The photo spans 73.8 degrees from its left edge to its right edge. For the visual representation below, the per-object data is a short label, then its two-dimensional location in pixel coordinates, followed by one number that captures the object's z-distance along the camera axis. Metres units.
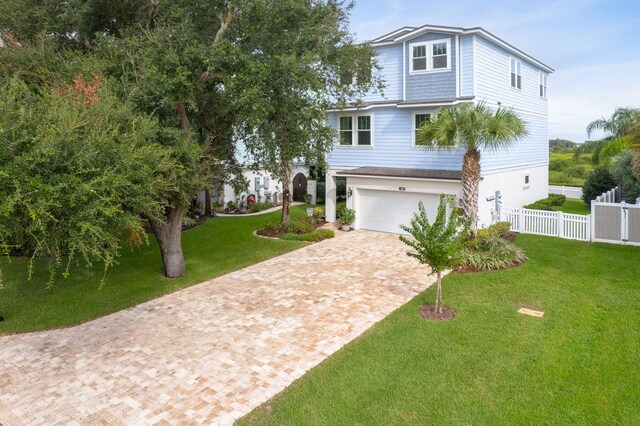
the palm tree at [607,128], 22.52
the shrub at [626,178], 20.81
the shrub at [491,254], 12.92
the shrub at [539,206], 20.87
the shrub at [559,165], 42.12
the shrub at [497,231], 14.24
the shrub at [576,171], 38.94
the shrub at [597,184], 24.03
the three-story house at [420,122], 16.64
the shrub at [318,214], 21.06
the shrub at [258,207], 26.00
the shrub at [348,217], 19.30
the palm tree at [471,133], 13.62
